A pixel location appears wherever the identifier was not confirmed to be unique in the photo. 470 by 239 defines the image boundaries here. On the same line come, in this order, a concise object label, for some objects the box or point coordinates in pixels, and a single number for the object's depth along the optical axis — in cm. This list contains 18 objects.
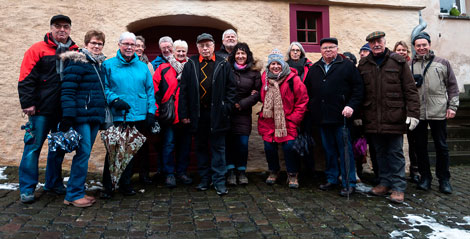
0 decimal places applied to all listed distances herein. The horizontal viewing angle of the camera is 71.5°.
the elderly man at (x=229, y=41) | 470
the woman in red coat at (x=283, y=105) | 437
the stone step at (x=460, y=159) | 619
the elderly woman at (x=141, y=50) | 455
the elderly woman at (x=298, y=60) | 478
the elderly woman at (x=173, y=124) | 439
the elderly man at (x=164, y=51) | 464
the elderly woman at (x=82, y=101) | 344
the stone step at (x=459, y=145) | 643
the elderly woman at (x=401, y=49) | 483
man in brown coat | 398
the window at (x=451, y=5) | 834
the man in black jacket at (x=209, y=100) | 410
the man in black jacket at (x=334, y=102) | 413
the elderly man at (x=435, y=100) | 434
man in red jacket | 351
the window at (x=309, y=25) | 596
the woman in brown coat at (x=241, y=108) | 444
